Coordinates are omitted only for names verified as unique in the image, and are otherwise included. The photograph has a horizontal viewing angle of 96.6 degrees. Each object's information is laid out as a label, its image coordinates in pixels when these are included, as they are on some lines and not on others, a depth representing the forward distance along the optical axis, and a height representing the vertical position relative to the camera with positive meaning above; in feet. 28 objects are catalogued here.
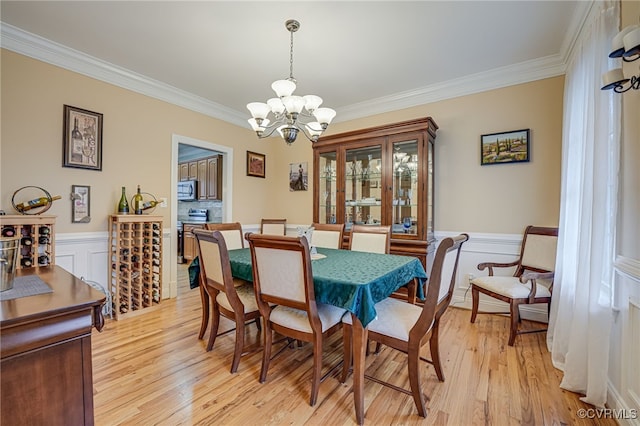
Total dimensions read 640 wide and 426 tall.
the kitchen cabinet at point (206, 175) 17.06 +2.02
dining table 4.88 -1.44
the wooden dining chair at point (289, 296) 5.16 -1.71
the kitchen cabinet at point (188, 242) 18.70 -2.38
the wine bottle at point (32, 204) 7.85 +0.00
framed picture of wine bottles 8.95 +2.14
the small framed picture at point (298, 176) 15.01 +1.69
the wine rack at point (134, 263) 9.53 -1.98
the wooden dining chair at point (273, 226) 13.38 -0.90
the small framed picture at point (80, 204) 9.14 +0.03
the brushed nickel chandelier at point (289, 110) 6.75 +2.52
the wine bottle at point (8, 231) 7.22 -0.70
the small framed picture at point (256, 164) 14.88 +2.30
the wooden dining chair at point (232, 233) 9.36 -0.91
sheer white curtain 5.27 -0.44
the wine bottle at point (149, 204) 10.50 +0.04
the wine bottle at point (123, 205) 9.81 +0.01
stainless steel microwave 19.11 +1.11
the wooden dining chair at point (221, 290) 6.30 -2.03
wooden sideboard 2.70 -1.56
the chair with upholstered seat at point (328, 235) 10.02 -0.98
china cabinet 10.19 +1.12
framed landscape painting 9.54 +2.20
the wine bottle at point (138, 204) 10.19 +0.06
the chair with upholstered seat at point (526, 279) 7.73 -2.08
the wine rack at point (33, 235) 7.27 -0.82
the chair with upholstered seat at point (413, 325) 4.86 -2.16
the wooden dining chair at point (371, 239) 8.98 -0.96
